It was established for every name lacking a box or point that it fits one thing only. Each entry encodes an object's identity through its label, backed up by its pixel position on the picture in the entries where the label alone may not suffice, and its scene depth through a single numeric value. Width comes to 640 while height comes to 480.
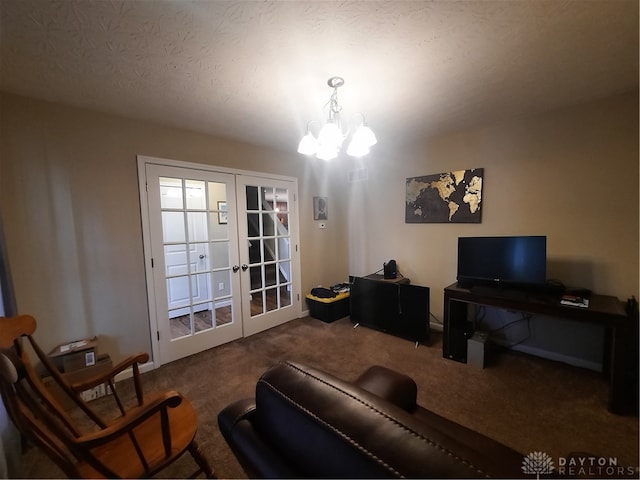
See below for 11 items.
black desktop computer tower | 2.43
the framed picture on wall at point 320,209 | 3.77
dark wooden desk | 1.74
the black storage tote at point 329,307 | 3.44
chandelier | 1.66
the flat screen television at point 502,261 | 2.21
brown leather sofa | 0.48
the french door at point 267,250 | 3.05
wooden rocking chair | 0.92
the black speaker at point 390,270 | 3.31
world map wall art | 2.81
